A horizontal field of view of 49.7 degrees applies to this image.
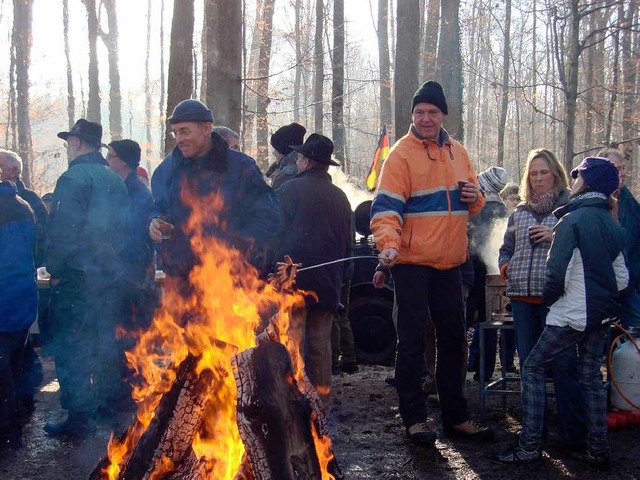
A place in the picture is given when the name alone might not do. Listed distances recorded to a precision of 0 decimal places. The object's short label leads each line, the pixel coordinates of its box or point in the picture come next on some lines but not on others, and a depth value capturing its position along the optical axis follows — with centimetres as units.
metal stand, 598
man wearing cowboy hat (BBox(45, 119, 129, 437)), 562
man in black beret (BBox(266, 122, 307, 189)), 721
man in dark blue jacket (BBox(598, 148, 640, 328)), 645
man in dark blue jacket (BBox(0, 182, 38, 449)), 545
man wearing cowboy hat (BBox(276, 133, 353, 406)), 588
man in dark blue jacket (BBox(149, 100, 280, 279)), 484
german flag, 1270
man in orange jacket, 520
